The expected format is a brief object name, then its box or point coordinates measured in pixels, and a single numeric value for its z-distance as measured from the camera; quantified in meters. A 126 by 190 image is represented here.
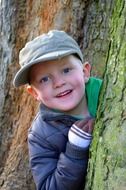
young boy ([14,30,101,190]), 2.16
